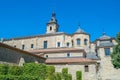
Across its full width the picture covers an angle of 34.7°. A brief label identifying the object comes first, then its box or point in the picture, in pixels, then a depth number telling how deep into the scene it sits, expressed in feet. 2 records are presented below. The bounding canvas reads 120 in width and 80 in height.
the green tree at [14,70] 64.70
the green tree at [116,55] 83.82
